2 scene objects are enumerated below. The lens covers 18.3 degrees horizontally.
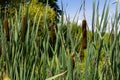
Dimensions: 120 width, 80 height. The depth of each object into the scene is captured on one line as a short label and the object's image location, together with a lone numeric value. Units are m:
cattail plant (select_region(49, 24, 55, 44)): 2.17
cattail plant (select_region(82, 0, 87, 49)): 1.83
